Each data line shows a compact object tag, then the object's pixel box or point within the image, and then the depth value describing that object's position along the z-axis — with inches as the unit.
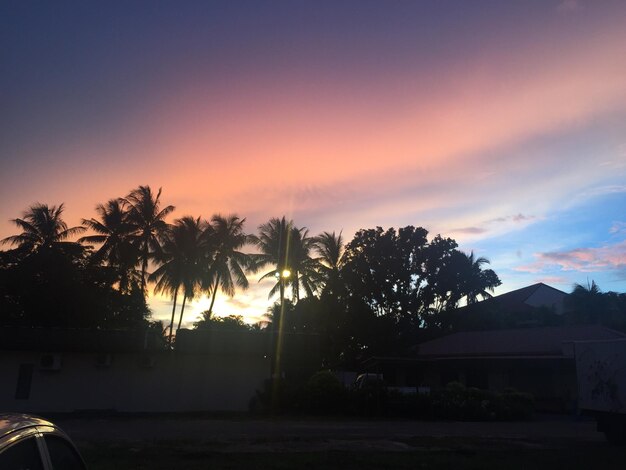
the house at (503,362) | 1199.6
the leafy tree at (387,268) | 1722.4
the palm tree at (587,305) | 1558.7
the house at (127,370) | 915.4
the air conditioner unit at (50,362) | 921.5
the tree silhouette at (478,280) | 1833.2
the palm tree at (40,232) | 1573.6
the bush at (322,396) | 976.3
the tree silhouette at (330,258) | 1726.1
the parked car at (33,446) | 113.0
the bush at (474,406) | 966.4
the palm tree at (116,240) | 1581.0
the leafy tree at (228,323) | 2146.2
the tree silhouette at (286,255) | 1599.4
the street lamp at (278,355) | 1045.9
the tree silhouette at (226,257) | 1641.2
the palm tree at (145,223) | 1604.7
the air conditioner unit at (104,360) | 953.4
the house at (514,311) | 1713.8
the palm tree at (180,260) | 1603.1
